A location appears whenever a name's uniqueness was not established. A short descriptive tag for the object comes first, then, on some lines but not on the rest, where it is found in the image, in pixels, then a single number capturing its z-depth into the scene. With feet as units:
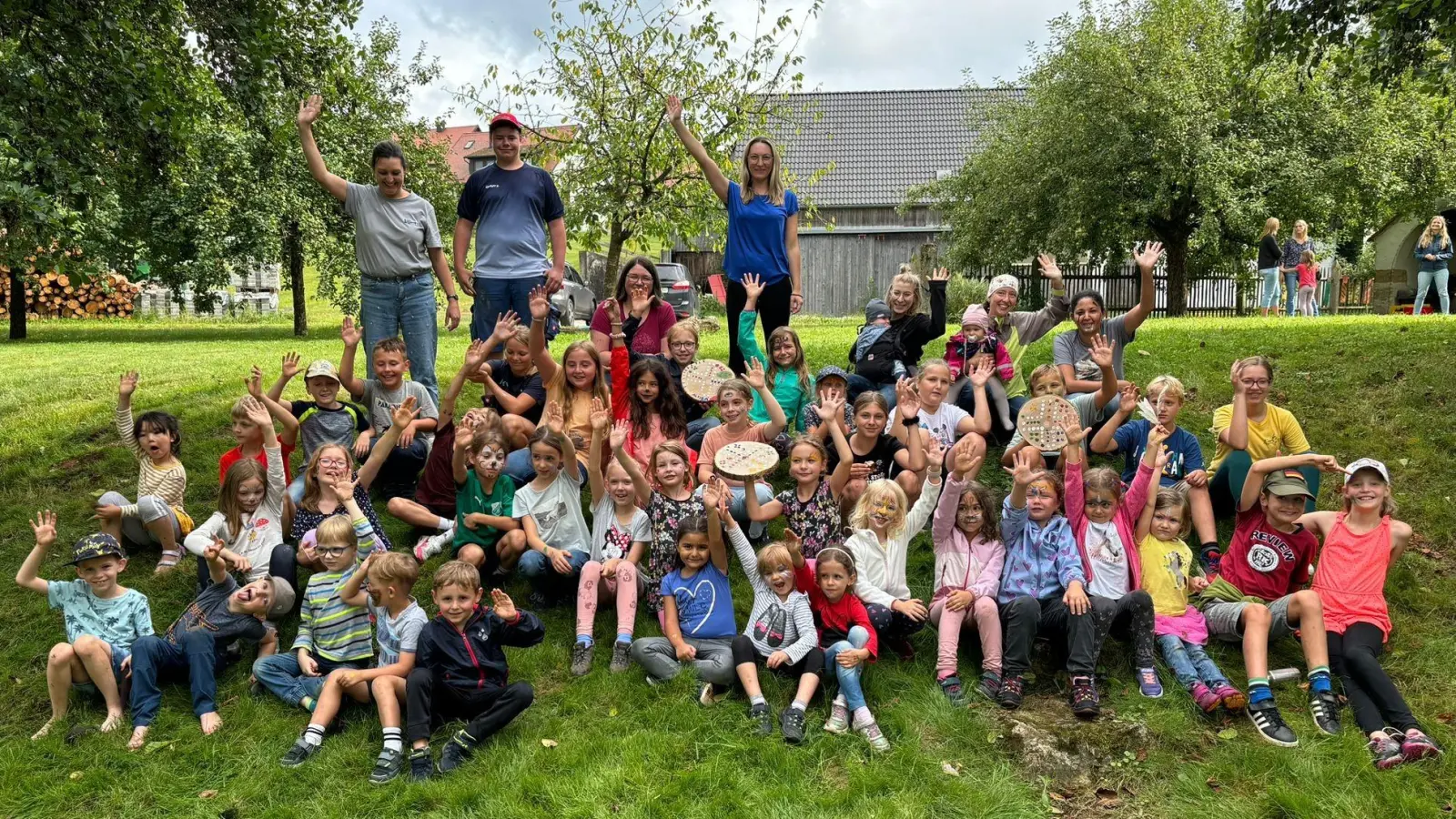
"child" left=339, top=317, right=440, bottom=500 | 21.98
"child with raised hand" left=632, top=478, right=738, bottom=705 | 17.60
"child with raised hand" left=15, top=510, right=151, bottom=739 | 16.83
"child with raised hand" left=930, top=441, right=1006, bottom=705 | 17.37
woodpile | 85.81
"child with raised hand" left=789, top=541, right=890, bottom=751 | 16.22
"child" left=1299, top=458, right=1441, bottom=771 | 15.74
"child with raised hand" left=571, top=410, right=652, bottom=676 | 18.35
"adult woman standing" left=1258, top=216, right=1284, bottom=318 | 55.11
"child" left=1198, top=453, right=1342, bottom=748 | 16.29
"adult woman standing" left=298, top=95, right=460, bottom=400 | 23.15
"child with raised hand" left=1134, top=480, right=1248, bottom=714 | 17.11
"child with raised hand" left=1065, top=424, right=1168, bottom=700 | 17.20
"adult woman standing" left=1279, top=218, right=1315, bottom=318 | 53.62
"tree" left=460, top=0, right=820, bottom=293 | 41.60
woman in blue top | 24.82
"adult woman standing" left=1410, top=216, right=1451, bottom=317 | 50.62
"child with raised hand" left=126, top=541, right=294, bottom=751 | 16.87
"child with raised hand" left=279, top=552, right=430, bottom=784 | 15.89
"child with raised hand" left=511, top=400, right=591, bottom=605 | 19.57
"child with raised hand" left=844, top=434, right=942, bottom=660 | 17.67
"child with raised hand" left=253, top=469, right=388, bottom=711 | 17.34
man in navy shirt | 24.04
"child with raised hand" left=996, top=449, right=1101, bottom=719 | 16.75
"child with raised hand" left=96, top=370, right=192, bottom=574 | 20.85
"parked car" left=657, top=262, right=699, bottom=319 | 70.49
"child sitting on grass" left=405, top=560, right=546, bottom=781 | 15.72
